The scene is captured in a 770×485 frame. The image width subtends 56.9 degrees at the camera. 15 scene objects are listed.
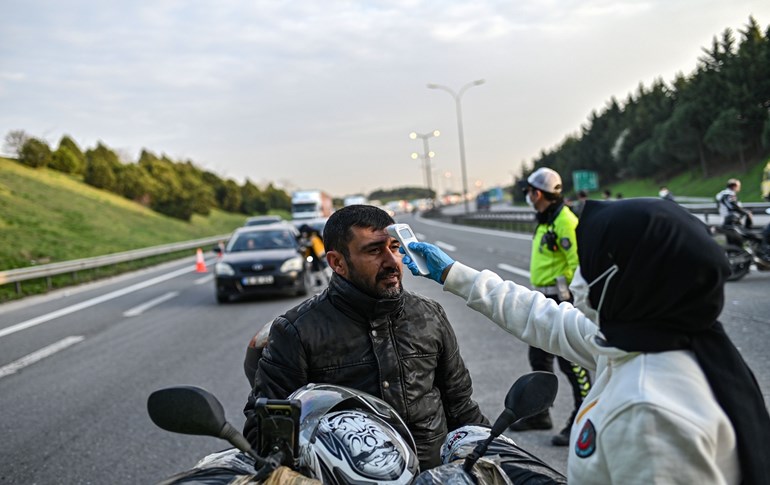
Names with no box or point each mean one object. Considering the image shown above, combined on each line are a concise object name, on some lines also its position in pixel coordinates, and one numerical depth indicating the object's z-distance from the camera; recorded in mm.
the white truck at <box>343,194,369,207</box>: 69688
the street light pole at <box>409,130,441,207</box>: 81062
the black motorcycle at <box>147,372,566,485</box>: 1992
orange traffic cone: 23491
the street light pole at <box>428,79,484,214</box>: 58125
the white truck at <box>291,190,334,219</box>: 55438
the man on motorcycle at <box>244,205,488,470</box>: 2869
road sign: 60875
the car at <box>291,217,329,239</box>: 21391
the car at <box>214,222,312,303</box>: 14398
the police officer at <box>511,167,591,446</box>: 5641
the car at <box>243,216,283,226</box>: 35031
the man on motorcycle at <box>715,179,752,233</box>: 13209
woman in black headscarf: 1554
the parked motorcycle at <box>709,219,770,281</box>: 12250
